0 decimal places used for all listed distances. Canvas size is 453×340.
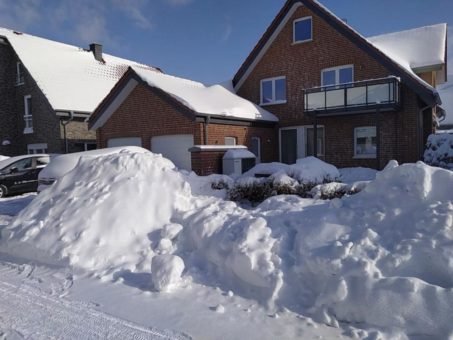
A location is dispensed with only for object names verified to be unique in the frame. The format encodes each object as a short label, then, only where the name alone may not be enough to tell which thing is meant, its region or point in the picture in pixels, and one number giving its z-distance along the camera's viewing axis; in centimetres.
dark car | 1375
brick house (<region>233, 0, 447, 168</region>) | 1419
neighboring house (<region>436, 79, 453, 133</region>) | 3288
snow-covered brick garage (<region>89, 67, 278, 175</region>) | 1325
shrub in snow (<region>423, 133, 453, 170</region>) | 1239
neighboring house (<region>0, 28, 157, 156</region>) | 2027
